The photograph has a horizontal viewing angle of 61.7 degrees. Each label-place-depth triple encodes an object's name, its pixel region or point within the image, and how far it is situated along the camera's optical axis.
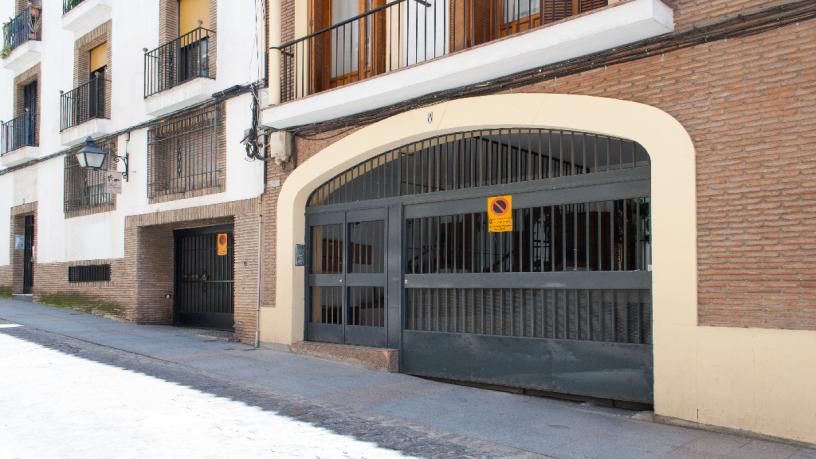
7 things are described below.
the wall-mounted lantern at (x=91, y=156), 12.67
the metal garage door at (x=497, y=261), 6.66
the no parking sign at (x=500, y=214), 7.59
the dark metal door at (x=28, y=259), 17.64
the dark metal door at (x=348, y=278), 9.11
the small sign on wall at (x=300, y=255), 9.97
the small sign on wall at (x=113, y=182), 13.19
